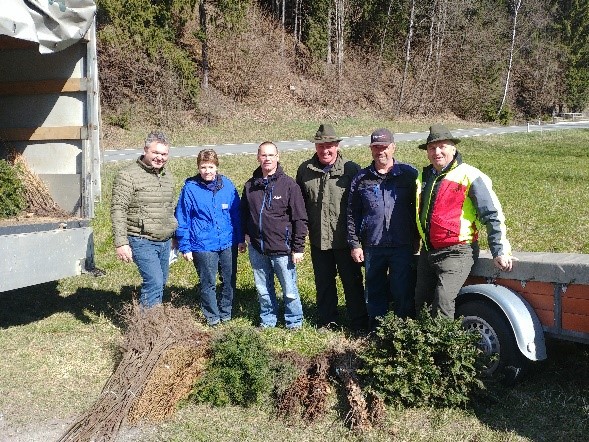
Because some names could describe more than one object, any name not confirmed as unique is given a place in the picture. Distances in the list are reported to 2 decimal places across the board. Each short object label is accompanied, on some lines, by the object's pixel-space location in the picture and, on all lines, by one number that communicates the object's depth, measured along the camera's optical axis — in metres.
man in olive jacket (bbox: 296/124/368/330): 5.63
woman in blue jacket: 5.96
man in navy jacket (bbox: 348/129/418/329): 5.26
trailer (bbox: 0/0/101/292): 5.45
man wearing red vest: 4.56
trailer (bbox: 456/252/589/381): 4.37
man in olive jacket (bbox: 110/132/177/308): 5.68
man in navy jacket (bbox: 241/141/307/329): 5.72
